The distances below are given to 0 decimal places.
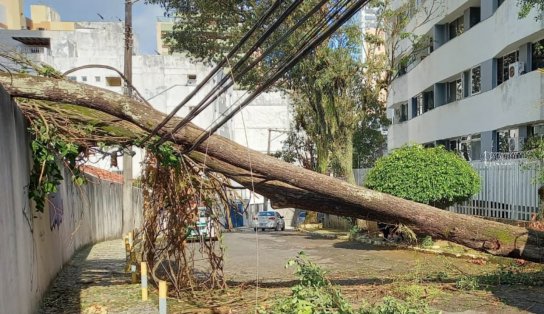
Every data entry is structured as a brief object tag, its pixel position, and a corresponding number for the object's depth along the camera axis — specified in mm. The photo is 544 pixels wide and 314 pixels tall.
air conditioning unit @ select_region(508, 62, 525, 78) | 16469
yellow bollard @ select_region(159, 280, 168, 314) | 6016
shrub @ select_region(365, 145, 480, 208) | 13469
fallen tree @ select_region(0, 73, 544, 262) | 7434
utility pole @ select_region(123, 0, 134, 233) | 17853
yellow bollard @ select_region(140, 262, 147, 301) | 7797
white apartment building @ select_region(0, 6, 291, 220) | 37719
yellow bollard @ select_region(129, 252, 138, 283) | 9596
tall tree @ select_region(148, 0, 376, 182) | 17953
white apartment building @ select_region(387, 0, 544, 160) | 15836
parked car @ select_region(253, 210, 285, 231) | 31484
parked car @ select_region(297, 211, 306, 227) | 35562
